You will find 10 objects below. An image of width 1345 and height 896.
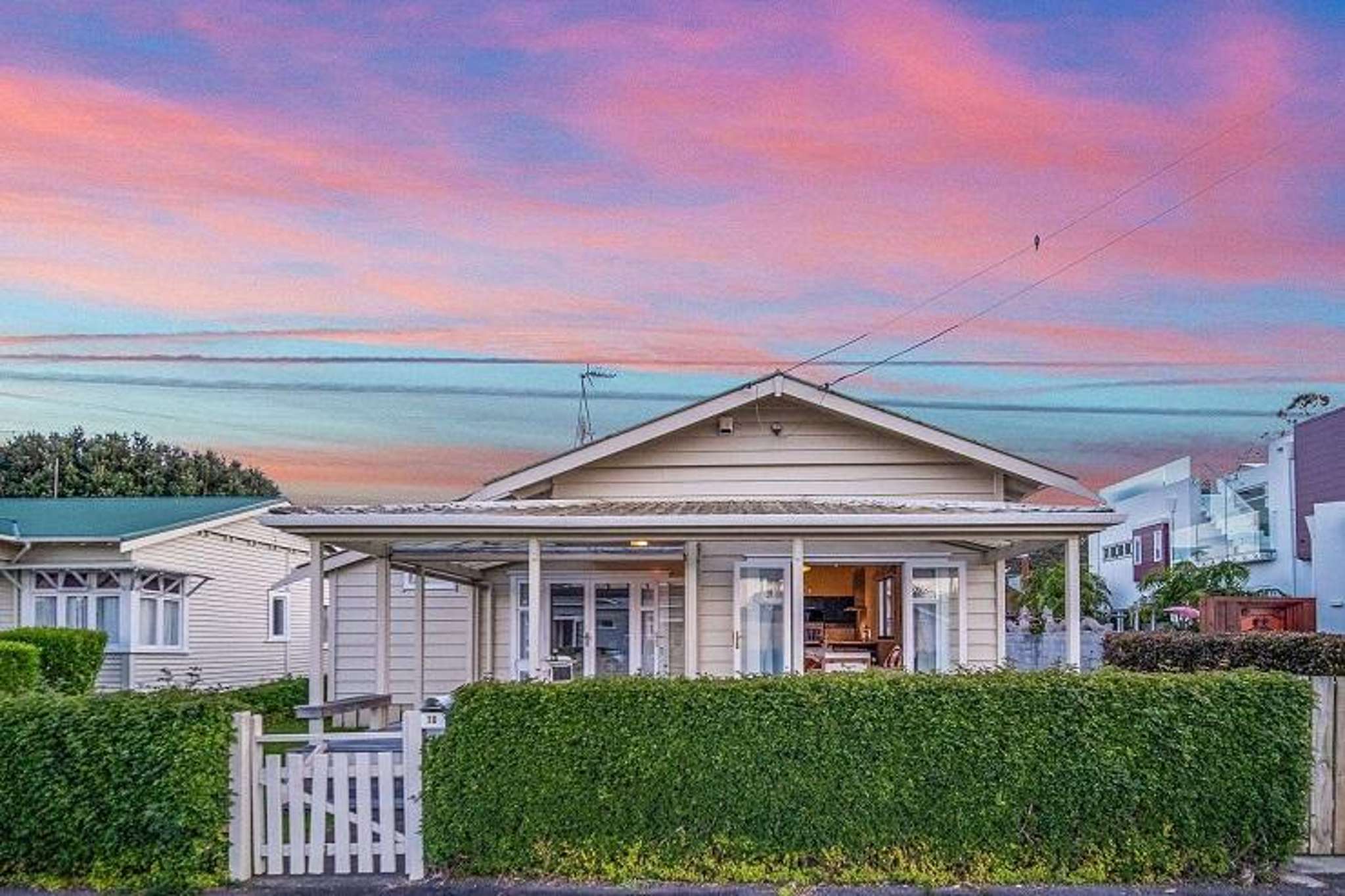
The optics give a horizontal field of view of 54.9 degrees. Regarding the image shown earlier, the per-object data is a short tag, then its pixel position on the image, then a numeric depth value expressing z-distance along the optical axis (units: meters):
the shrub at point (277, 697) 21.89
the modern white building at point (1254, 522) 29.77
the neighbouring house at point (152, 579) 23.78
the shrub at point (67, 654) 20.16
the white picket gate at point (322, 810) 8.90
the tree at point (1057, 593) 36.16
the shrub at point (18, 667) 17.09
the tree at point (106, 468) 51.97
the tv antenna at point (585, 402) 23.05
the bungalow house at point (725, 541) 12.91
